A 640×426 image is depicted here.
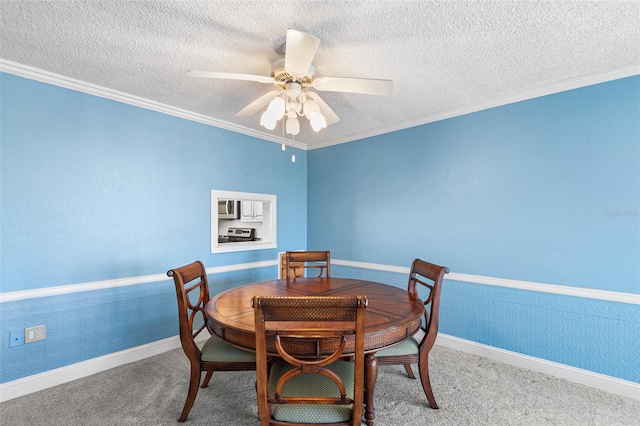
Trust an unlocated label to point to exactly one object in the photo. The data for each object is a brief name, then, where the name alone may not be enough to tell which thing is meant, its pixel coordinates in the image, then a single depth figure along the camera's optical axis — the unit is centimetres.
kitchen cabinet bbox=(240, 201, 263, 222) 550
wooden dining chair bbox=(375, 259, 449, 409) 188
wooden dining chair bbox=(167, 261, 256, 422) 180
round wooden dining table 146
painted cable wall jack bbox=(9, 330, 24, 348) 214
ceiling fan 149
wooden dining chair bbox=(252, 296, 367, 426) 119
